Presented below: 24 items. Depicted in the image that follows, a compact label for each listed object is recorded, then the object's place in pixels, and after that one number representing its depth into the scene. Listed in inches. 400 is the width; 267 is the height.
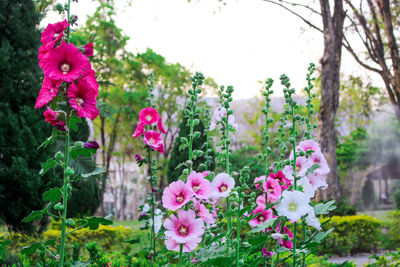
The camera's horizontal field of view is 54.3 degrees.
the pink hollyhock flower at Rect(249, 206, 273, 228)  82.5
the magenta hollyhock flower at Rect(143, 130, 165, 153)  89.0
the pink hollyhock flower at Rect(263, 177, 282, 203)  79.4
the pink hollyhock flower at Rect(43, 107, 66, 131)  66.7
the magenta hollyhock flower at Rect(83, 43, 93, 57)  69.0
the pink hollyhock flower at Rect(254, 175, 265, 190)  80.7
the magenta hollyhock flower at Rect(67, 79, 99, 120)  65.0
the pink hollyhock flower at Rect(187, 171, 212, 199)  65.9
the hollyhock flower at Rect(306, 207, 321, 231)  74.7
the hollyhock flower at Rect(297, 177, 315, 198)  77.1
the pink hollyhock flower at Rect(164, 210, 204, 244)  63.8
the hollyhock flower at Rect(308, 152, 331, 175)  83.3
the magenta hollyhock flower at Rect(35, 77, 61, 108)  64.7
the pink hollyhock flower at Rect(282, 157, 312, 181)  82.7
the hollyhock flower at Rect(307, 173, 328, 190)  82.8
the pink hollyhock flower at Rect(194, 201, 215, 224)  71.9
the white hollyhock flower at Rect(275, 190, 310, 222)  68.9
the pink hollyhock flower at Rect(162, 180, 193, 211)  65.2
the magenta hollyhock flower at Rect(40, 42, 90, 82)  64.2
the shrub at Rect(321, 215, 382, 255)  346.3
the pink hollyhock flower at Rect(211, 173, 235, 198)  68.3
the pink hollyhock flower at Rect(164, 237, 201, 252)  65.7
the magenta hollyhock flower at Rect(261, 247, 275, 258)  84.5
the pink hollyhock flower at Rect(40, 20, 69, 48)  67.6
